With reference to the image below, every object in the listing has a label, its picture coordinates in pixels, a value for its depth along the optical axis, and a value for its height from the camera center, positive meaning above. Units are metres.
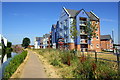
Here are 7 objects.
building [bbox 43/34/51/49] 47.63 +0.17
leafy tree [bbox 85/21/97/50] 20.50 +2.91
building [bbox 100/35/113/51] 34.82 -0.26
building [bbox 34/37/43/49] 55.77 -0.48
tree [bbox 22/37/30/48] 52.83 -0.43
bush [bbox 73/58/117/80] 3.82 -1.48
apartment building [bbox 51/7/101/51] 22.85 +3.18
